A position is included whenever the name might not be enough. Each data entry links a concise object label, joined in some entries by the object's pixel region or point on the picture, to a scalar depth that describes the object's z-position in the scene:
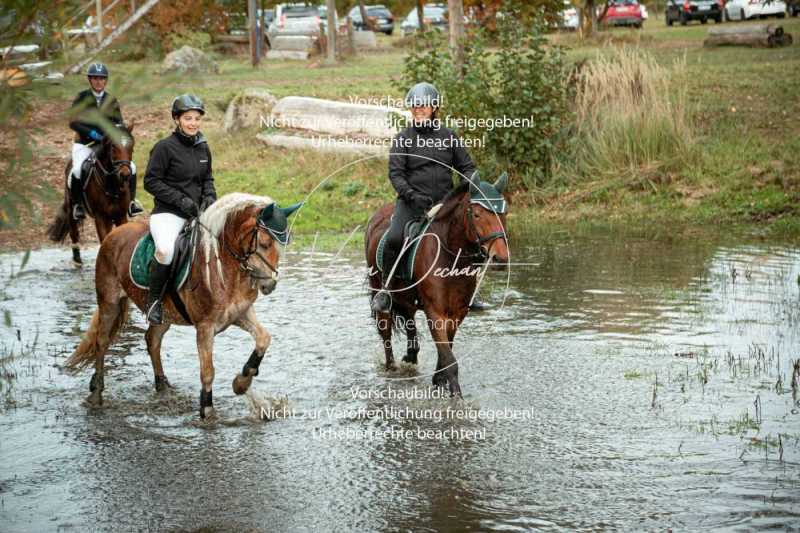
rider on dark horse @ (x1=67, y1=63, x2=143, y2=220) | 11.80
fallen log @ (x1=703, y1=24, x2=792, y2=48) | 32.31
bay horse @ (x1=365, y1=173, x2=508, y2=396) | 8.55
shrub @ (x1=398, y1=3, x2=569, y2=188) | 18.17
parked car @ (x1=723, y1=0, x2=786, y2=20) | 45.12
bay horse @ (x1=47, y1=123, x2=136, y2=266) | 13.39
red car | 52.50
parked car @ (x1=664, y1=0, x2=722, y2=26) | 49.84
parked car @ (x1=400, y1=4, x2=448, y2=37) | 59.11
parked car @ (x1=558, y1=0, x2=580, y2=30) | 51.31
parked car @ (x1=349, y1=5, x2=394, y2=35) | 63.53
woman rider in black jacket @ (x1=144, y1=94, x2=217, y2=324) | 8.72
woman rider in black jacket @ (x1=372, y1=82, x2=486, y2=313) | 9.38
